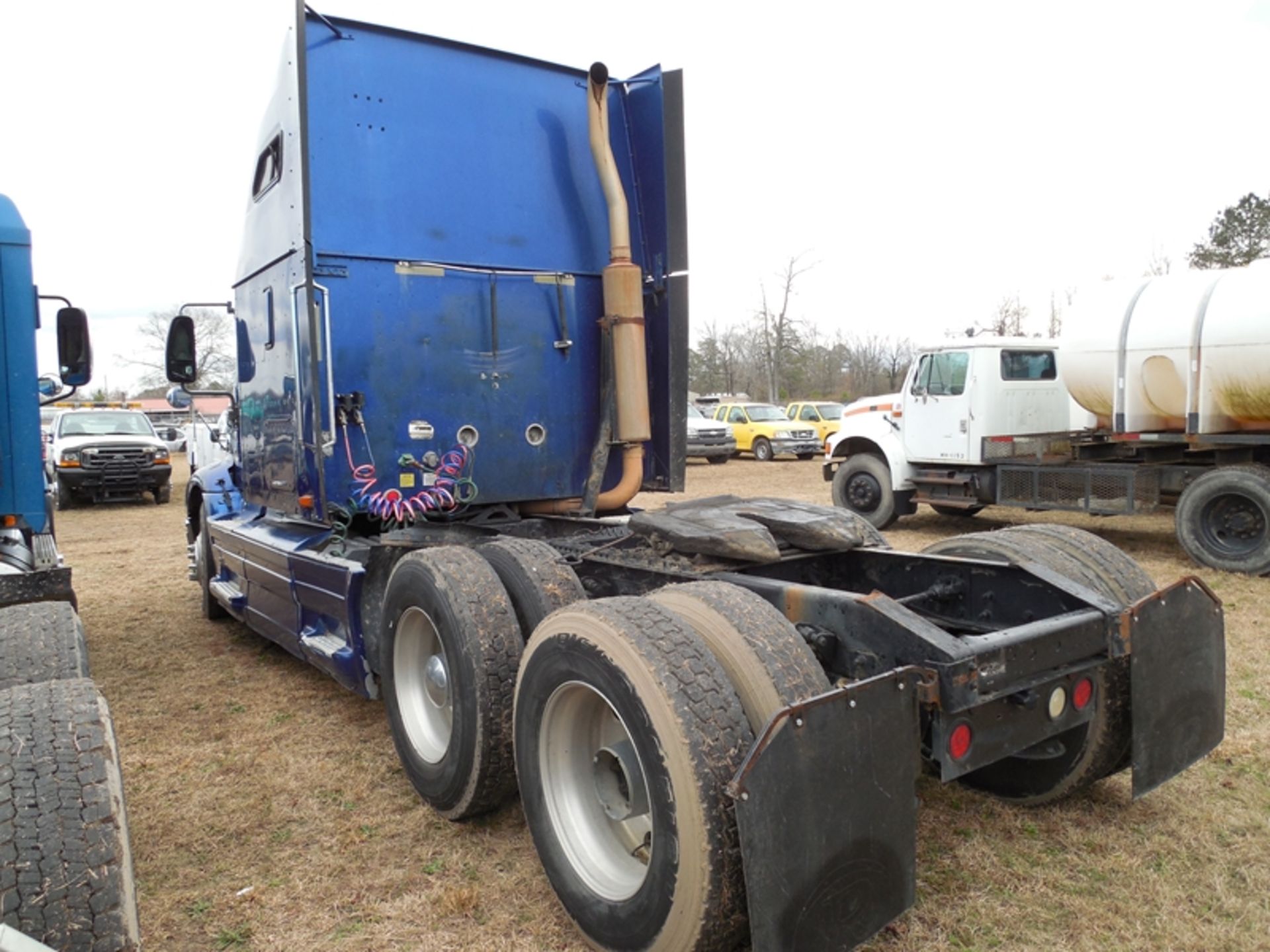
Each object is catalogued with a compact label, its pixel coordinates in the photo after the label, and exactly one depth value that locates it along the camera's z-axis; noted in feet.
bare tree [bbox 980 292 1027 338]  134.62
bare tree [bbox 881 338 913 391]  154.71
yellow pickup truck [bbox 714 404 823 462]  87.76
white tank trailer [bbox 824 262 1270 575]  28.09
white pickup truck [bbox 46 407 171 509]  56.34
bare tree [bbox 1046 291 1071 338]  134.00
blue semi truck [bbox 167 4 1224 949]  7.71
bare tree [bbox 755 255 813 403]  160.25
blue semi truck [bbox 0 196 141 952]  6.13
